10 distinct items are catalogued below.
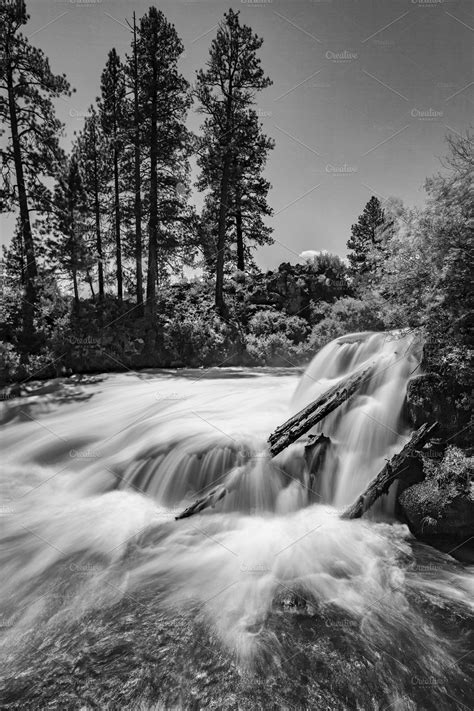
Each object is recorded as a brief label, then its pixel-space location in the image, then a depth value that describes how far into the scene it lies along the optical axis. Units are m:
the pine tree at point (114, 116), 17.54
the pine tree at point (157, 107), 16.52
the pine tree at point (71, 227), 16.03
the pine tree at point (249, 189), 17.70
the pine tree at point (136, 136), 16.47
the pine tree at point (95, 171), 19.10
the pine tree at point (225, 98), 17.17
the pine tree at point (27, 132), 13.89
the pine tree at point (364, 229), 34.06
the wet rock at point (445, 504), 4.70
